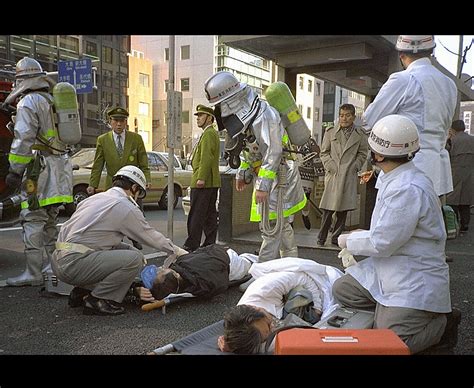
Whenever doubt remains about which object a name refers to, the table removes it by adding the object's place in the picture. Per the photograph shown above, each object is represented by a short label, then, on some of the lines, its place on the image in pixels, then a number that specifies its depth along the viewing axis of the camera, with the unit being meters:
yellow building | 35.50
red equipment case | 2.16
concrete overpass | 6.70
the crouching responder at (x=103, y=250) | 3.70
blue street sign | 12.66
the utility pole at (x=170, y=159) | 5.88
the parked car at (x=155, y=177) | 10.68
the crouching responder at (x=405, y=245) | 2.55
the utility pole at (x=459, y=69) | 9.52
